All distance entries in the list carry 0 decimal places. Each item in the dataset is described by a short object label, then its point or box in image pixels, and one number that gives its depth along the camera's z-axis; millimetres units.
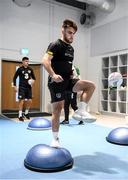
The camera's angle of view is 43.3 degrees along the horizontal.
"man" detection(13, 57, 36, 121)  4126
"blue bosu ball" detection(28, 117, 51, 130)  3161
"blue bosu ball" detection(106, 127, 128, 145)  2387
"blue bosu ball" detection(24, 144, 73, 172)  1646
